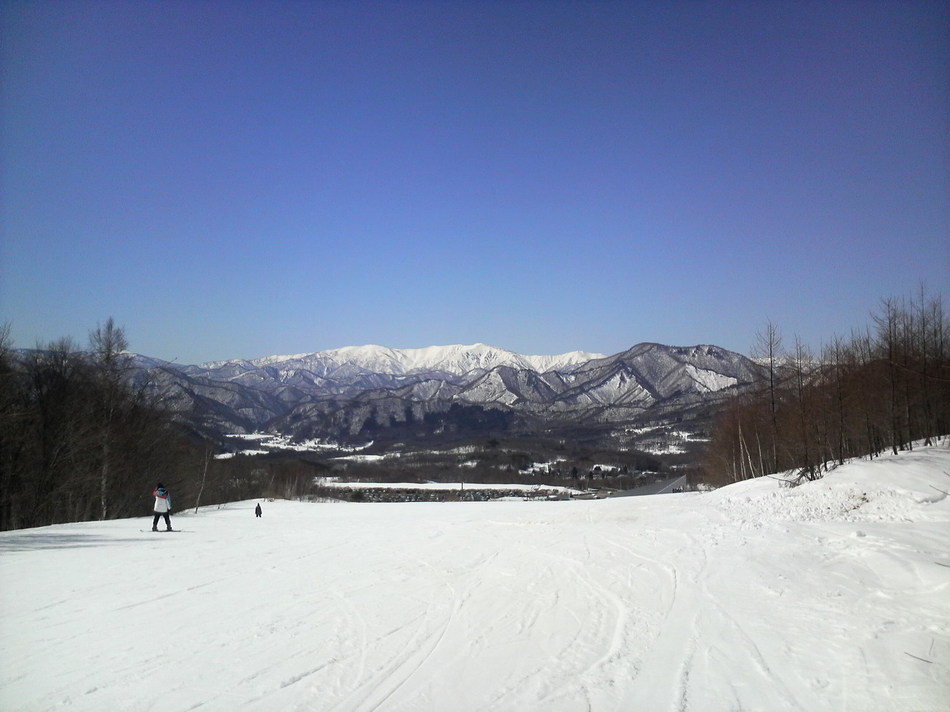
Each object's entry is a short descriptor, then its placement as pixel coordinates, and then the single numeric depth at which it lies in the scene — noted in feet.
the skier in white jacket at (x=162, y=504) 73.87
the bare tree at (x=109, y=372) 117.29
